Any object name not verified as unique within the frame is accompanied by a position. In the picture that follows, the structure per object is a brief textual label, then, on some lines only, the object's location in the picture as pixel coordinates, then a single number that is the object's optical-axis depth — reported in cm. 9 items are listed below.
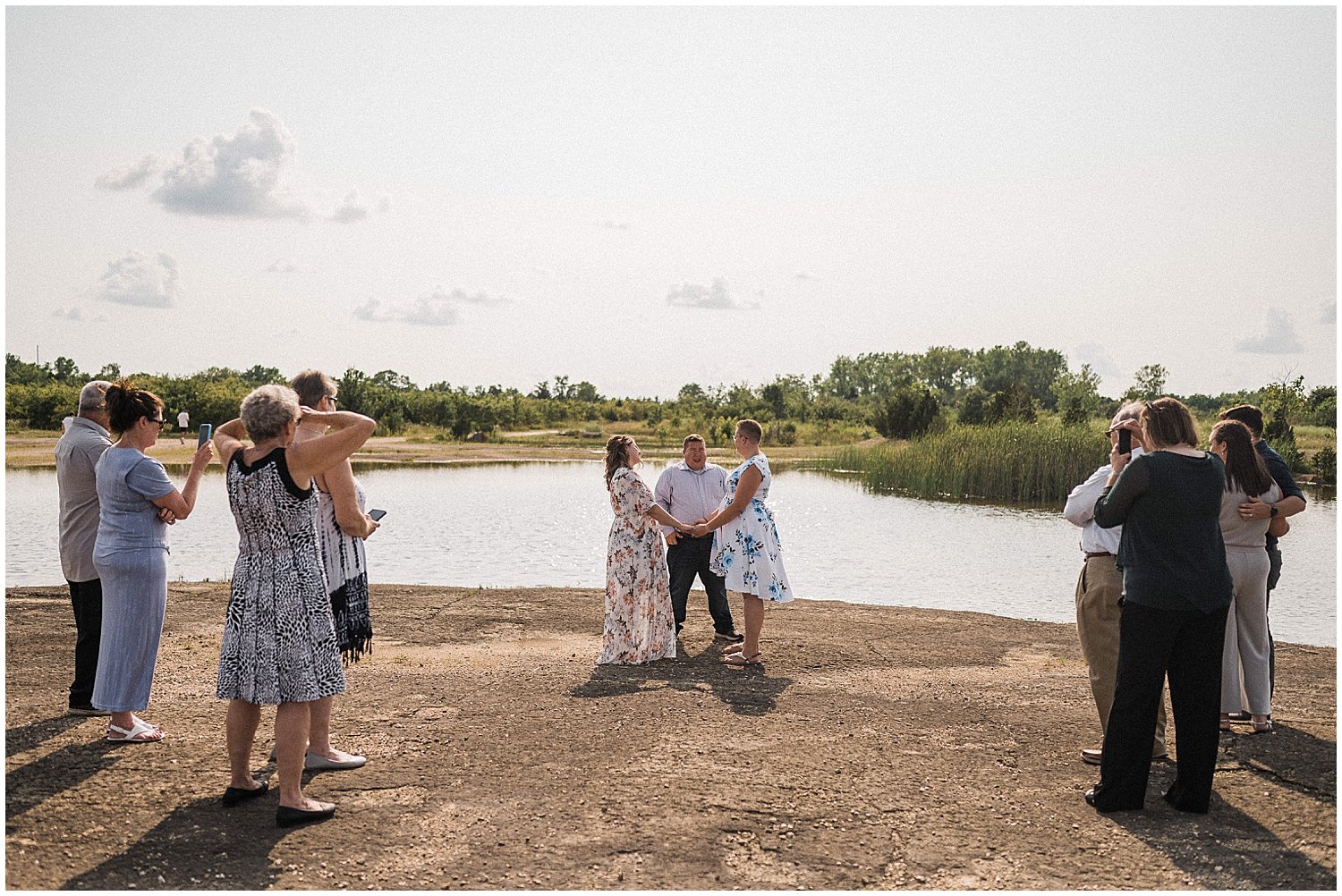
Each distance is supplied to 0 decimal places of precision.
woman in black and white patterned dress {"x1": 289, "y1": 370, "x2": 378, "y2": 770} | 515
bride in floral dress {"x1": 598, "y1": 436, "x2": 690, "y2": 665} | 794
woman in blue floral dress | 771
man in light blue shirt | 905
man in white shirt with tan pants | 542
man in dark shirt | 590
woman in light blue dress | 552
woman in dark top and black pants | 469
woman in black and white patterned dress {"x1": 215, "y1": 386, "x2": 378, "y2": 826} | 445
